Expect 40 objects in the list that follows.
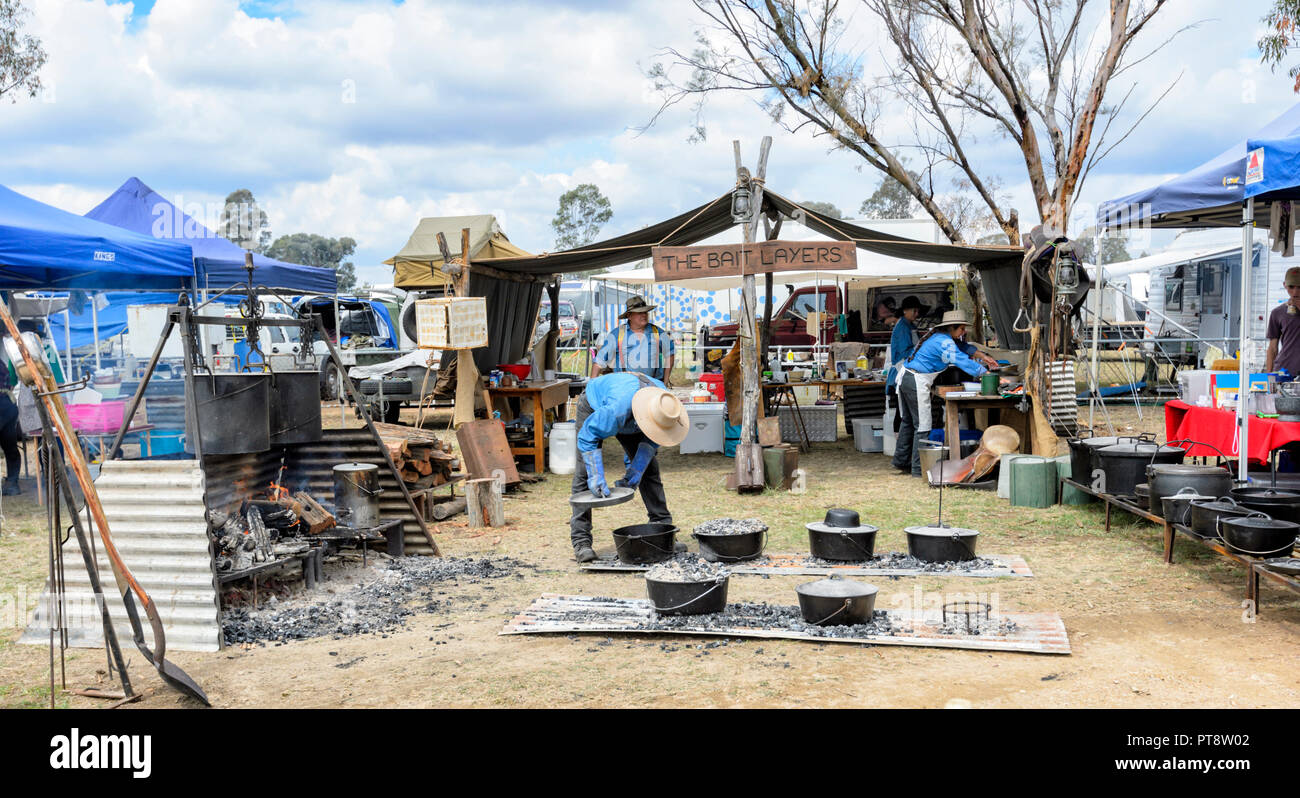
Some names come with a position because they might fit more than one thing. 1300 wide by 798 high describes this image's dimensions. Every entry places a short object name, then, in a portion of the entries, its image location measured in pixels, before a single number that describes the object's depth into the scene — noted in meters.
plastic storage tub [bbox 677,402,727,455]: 12.89
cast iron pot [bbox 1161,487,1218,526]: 6.19
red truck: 19.38
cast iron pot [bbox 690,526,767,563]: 6.75
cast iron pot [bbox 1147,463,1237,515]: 6.22
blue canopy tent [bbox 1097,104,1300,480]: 6.49
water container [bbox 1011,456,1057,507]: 8.82
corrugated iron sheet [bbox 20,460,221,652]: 5.21
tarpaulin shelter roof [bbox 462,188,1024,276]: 10.93
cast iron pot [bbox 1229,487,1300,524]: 5.59
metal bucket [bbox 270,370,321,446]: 6.73
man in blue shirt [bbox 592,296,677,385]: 10.27
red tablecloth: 6.86
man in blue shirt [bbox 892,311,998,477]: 10.51
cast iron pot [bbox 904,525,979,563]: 6.70
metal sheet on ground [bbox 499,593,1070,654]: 4.92
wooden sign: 9.66
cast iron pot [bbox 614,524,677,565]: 6.84
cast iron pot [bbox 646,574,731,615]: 5.43
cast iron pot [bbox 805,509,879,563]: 6.82
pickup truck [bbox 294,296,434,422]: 15.86
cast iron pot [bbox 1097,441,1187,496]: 7.23
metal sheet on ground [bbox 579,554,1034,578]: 6.51
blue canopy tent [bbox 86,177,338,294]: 12.95
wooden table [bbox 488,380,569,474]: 11.67
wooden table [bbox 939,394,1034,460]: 10.30
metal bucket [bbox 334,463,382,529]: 6.81
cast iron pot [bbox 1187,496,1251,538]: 5.66
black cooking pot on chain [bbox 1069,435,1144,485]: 8.03
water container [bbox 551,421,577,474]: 11.55
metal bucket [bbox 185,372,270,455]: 6.05
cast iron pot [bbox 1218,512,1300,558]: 5.25
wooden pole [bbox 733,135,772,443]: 10.12
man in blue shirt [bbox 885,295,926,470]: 12.04
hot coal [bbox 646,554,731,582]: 5.48
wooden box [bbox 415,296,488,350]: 9.93
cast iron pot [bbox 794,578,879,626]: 5.23
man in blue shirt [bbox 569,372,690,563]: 6.52
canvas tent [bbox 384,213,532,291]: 20.17
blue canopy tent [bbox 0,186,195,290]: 8.88
